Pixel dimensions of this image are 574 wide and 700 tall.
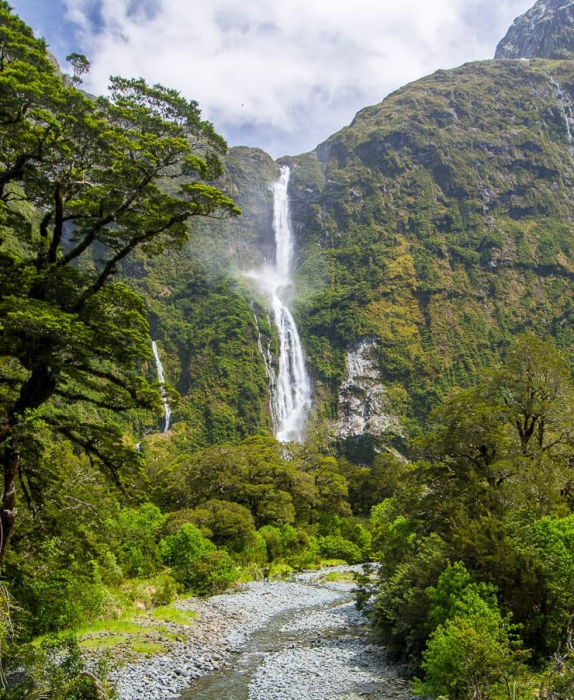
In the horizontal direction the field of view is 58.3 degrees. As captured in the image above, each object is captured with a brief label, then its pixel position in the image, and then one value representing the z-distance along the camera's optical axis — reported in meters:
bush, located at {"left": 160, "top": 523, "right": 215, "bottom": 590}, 31.78
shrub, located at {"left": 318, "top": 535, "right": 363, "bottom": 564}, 50.84
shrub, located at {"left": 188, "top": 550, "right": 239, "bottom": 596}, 31.31
